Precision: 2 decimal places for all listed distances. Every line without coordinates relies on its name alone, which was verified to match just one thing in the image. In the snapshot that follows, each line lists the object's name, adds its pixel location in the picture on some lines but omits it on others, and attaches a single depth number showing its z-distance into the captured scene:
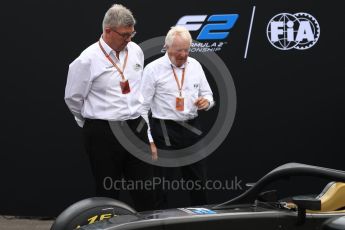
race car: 6.20
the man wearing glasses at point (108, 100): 8.98
